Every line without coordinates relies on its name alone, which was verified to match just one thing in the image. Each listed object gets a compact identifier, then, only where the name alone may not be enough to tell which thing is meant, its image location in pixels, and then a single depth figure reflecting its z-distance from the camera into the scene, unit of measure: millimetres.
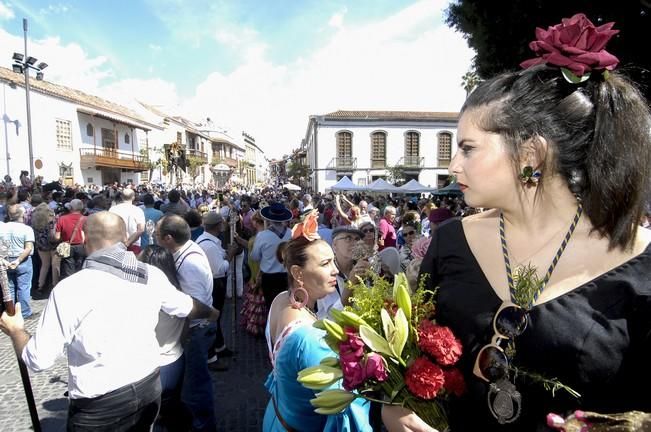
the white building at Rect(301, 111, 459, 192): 38344
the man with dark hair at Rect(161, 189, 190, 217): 8742
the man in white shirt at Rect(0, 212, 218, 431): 2373
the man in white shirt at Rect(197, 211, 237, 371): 5301
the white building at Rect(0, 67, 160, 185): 21781
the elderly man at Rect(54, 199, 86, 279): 7414
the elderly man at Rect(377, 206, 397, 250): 7273
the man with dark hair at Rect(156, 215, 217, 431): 3672
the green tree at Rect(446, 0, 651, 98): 6289
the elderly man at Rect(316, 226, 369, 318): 3662
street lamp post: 15023
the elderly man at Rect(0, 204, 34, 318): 6574
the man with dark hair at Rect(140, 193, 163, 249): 8320
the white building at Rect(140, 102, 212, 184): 39719
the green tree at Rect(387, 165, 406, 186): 37000
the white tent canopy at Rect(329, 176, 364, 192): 20766
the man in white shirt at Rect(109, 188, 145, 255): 7065
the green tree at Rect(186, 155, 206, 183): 43994
